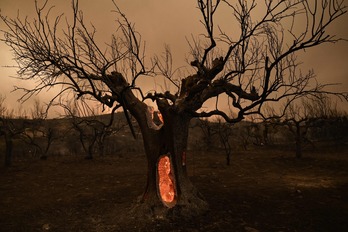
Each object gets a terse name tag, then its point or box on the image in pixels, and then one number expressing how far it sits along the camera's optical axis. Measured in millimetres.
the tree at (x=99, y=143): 15283
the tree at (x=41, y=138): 17003
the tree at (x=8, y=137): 13414
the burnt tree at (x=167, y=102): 5336
